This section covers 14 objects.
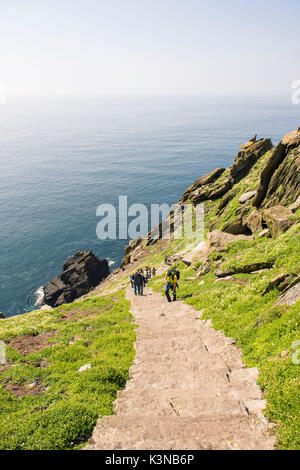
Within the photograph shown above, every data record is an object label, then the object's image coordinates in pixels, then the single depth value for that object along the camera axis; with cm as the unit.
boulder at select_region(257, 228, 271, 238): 2625
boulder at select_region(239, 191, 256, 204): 3920
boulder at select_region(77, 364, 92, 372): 1231
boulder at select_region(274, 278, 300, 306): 1192
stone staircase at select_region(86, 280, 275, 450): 724
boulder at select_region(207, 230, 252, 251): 2961
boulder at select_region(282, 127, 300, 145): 3141
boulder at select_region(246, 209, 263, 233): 2921
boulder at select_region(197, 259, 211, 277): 2603
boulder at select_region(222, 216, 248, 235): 3159
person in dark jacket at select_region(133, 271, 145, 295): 2765
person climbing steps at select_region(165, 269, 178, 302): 2245
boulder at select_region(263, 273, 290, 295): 1451
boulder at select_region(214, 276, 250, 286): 1874
